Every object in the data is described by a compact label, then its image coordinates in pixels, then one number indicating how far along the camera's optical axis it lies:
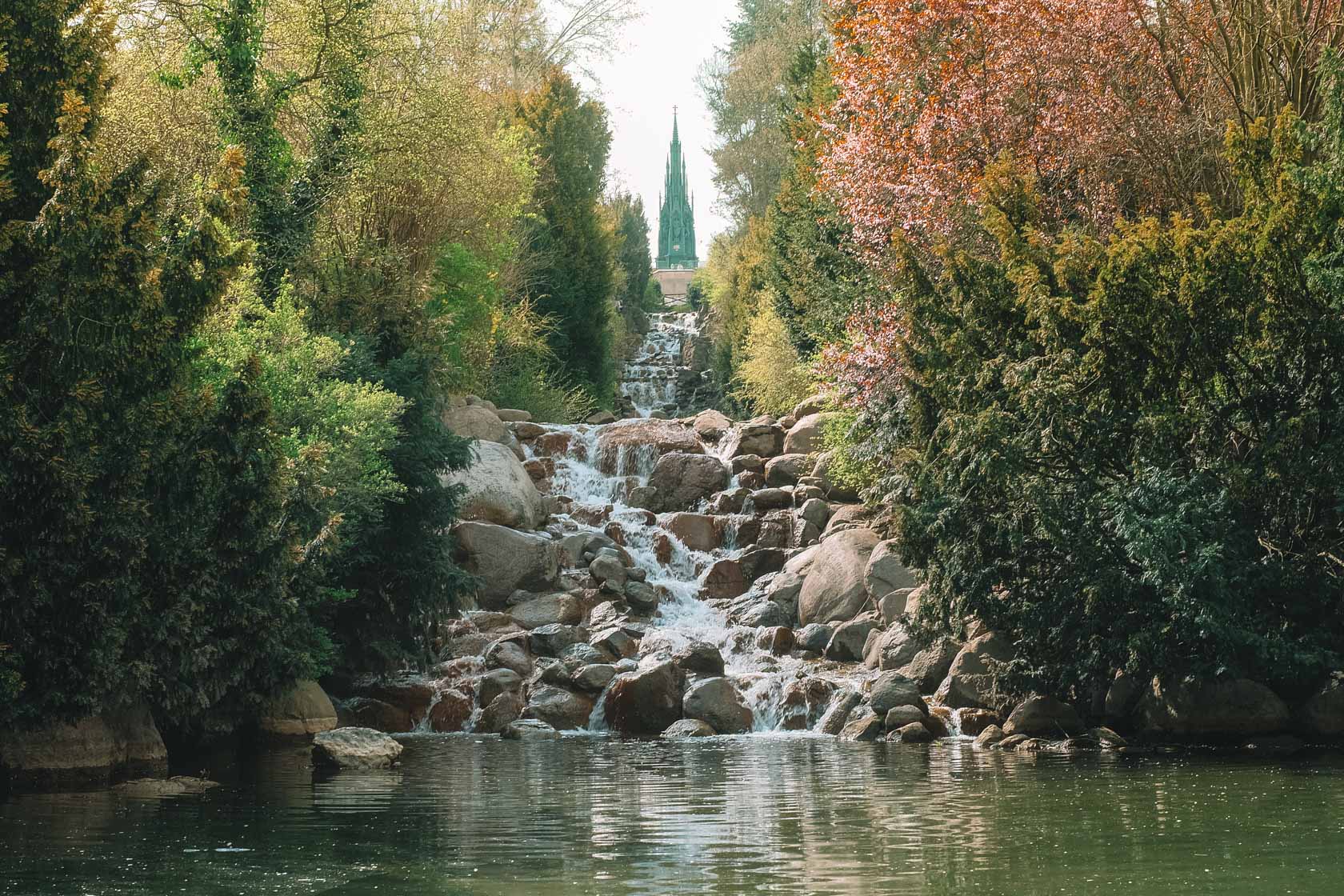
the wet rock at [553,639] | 23.81
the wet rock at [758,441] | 34.44
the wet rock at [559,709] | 20.86
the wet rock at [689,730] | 20.09
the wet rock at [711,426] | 37.44
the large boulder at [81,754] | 14.36
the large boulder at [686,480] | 32.34
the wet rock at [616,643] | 23.27
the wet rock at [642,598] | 26.56
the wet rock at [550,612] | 25.31
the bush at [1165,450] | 16.09
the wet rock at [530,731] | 20.17
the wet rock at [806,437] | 33.34
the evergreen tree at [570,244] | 47.12
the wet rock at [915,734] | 18.72
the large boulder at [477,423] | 32.69
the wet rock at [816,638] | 23.64
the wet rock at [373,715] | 20.81
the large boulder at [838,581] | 24.55
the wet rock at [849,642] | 23.16
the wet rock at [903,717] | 19.09
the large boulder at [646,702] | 20.41
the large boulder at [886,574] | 24.02
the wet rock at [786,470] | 32.16
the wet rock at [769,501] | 30.69
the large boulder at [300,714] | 19.06
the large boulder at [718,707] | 20.48
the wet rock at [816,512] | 28.81
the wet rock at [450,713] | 21.34
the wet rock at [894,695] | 19.66
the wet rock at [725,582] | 27.50
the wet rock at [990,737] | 18.06
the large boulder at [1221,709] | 16.78
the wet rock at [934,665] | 20.50
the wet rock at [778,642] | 23.94
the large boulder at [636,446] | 34.25
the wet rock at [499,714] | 21.08
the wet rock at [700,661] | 22.05
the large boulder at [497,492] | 28.48
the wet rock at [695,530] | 29.39
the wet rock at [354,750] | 16.48
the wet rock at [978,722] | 18.94
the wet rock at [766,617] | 25.20
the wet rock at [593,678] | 21.48
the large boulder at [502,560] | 26.62
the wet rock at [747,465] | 33.25
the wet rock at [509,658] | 22.83
